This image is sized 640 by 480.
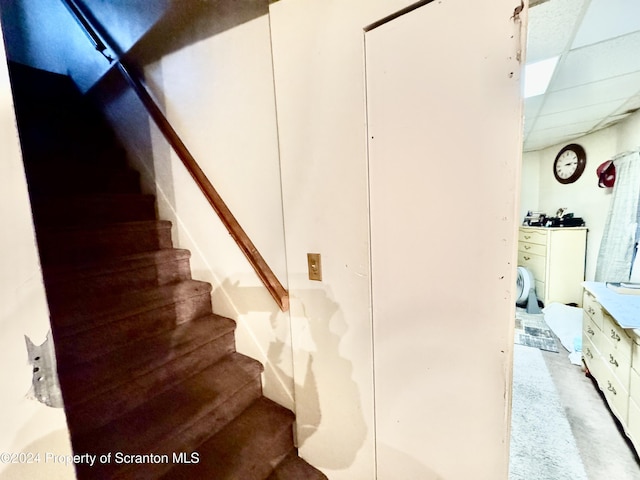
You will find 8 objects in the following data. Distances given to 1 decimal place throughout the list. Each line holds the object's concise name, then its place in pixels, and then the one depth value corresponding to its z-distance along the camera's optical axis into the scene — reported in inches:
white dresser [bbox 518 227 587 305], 136.3
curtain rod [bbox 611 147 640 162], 101.7
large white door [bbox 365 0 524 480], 29.2
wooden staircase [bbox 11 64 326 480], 42.7
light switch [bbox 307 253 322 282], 45.4
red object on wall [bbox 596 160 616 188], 119.0
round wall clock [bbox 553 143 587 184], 139.6
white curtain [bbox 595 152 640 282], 102.5
